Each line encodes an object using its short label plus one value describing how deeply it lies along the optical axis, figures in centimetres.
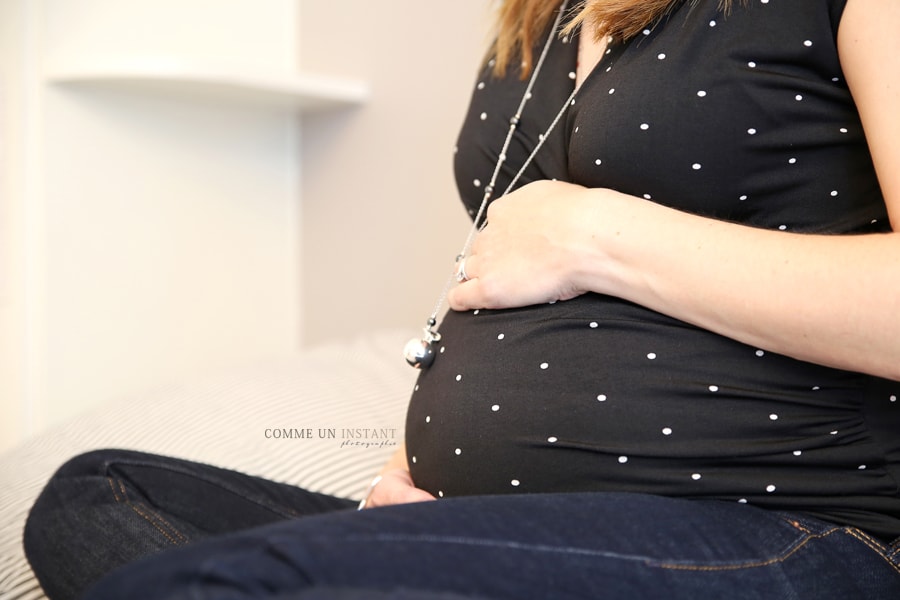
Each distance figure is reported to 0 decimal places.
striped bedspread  101
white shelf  165
